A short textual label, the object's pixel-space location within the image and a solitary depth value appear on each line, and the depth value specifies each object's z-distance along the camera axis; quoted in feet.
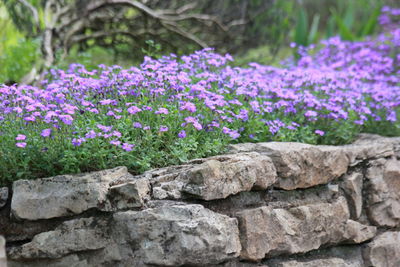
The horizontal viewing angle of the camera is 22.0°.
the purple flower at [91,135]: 17.75
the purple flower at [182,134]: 19.35
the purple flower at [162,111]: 19.00
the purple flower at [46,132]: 17.50
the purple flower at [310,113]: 23.98
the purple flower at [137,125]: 18.89
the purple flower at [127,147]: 18.09
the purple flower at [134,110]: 18.99
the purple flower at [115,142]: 17.82
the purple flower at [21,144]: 16.76
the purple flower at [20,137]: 17.05
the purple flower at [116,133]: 18.10
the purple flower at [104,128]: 18.21
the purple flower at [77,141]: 17.49
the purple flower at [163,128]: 18.88
